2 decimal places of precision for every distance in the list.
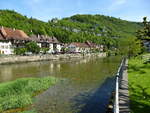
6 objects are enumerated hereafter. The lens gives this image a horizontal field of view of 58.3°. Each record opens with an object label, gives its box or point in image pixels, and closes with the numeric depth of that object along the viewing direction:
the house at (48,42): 76.08
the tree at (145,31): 7.81
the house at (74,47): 96.39
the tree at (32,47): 58.80
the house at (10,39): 55.91
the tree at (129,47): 52.62
